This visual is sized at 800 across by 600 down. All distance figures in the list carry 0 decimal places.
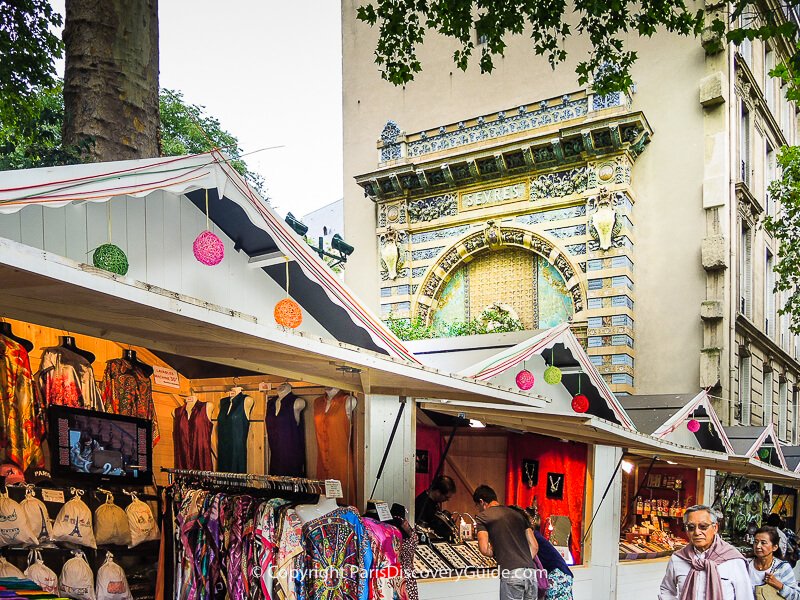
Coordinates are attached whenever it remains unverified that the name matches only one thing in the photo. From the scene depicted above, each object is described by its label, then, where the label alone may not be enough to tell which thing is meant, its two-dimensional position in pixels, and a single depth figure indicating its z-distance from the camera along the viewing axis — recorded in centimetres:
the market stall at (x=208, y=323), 349
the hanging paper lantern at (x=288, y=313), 487
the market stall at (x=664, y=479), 1202
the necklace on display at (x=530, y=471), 1109
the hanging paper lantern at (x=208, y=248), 438
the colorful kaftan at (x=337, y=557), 493
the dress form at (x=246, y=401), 621
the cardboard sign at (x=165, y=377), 589
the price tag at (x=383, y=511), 552
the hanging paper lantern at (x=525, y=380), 849
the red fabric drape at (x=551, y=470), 1051
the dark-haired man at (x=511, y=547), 661
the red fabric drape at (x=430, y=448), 1050
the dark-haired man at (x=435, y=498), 879
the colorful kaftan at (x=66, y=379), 486
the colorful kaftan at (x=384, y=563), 511
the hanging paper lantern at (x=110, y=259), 390
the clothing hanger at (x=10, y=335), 448
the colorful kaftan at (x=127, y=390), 544
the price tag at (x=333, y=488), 507
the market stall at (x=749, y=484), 1386
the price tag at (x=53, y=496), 492
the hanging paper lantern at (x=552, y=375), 903
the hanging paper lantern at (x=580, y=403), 907
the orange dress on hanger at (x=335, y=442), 589
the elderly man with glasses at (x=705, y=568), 472
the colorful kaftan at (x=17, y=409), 442
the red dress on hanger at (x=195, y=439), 625
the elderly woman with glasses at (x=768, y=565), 601
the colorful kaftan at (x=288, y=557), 487
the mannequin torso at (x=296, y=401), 603
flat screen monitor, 489
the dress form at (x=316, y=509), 496
